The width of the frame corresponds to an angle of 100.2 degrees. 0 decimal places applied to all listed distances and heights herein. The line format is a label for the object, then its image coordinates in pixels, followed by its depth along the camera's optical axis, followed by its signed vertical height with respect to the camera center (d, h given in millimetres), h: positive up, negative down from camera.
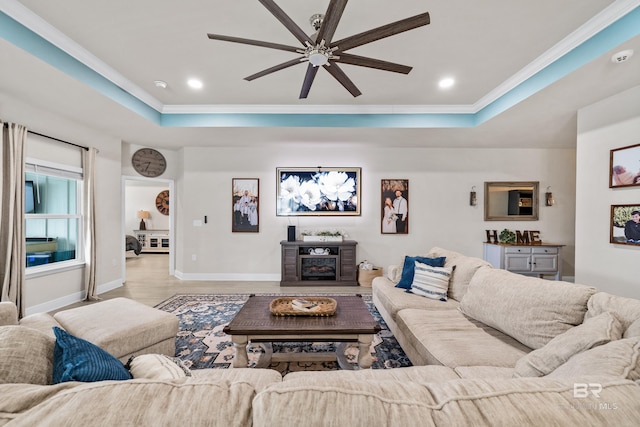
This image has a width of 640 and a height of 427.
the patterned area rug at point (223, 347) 2238 -1309
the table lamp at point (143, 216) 8664 -250
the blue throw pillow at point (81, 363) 845 -519
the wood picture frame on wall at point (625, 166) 2752 +476
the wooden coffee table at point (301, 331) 1920 -872
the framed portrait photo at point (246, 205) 5109 +75
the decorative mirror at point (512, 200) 5137 +201
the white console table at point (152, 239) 8383 -974
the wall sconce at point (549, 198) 5062 +240
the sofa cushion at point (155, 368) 997 -621
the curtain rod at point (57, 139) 3293 +933
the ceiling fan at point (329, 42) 1670 +1202
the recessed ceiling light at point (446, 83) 3184 +1551
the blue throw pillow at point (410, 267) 2916 -639
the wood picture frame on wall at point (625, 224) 2770 -141
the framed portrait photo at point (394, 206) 5137 +72
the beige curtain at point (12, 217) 2977 -109
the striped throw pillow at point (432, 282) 2619 -724
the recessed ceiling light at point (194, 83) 3223 +1535
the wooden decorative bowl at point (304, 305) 2162 -825
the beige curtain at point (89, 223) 4023 -228
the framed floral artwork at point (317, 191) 5109 +347
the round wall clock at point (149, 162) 4974 +881
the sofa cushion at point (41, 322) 1807 -808
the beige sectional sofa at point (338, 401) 540 -419
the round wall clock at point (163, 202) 8797 +211
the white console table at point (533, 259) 4570 -827
